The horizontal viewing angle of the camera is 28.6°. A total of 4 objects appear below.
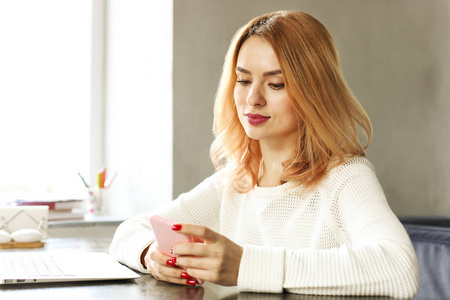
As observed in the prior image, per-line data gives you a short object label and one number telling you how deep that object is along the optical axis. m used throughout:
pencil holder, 2.72
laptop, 1.38
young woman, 1.32
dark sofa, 2.19
